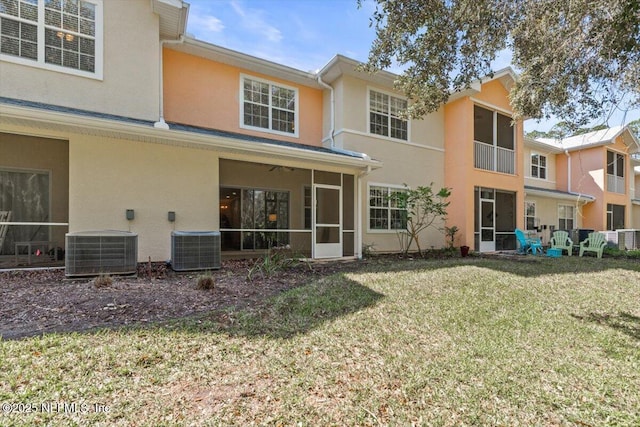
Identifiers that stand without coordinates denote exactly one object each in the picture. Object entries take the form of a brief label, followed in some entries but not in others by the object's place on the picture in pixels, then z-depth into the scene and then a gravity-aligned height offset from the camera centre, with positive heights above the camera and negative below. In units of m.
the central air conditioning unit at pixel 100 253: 6.02 -0.68
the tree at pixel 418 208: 11.22 +0.38
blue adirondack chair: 13.40 -1.10
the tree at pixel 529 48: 5.48 +3.35
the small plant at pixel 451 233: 12.77 -0.60
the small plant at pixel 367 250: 11.25 -1.14
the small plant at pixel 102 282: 5.38 -1.09
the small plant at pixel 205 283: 5.73 -1.18
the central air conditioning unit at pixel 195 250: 7.18 -0.74
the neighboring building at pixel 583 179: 18.78 +2.45
